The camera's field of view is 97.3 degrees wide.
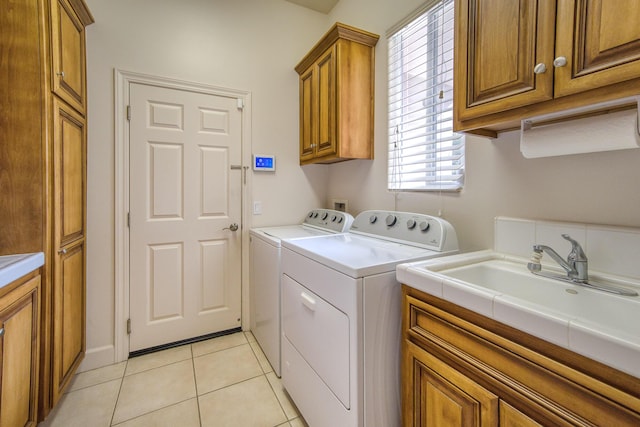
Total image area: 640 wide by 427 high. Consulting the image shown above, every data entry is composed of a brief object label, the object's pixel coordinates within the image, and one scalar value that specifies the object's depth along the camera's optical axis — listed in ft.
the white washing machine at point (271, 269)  5.96
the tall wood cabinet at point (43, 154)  4.17
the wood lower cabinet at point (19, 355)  3.50
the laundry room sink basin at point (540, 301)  1.86
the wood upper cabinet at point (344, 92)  6.40
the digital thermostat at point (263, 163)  8.08
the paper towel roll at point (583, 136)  2.69
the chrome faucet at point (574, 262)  3.11
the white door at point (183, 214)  6.95
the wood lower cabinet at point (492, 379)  1.92
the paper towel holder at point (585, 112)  2.60
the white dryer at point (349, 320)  3.54
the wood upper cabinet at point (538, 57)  2.37
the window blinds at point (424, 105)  5.04
